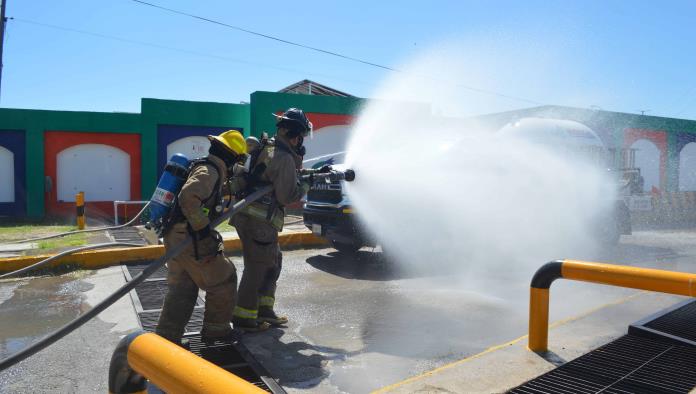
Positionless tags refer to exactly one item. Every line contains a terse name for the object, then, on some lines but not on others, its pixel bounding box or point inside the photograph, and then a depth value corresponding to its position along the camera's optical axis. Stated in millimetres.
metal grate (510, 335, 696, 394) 3303
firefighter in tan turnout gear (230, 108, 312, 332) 4465
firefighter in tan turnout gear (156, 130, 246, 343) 3715
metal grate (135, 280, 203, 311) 5542
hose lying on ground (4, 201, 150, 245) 9405
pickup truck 7438
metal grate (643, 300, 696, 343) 4348
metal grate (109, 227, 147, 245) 9742
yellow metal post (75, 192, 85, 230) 11431
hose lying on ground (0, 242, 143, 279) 6062
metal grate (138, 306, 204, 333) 4641
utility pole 13914
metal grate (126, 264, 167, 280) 6983
